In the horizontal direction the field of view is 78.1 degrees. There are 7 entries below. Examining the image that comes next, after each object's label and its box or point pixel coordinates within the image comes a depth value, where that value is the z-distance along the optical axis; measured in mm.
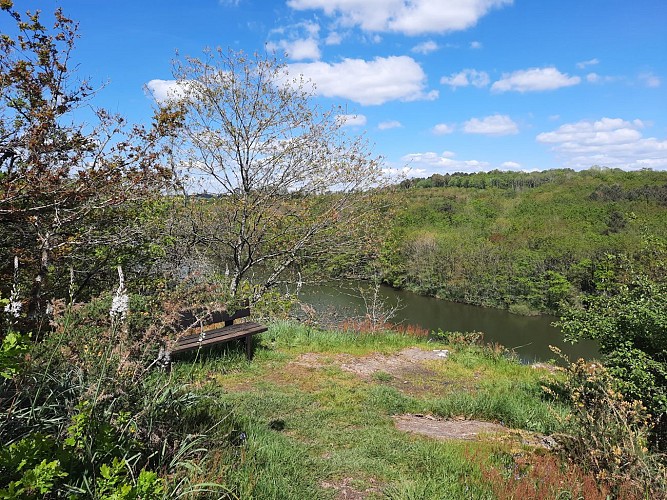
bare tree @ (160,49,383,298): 8344
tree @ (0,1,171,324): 4070
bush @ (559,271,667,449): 4223
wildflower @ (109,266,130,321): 2770
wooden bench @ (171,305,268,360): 5062
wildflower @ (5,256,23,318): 2266
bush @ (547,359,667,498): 2705
